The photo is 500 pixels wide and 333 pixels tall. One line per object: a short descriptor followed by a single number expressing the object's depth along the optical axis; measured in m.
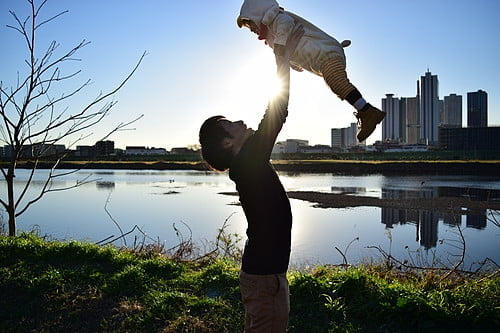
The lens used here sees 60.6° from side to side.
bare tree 6.50
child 2.11
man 2.11
